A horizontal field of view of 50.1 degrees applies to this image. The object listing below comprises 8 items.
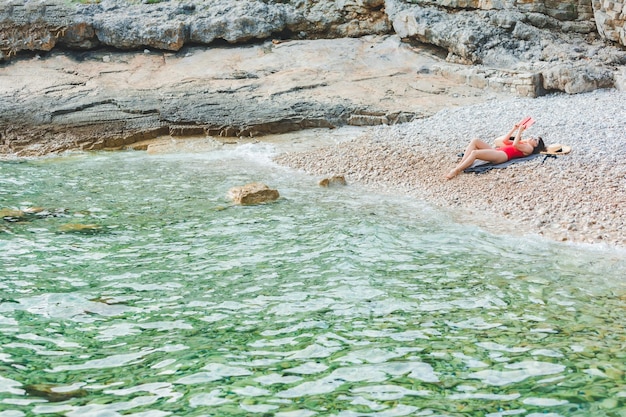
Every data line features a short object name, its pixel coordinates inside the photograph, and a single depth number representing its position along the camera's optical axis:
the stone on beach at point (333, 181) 11.84
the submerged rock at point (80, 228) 9.40
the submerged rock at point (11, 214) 10.00
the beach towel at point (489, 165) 11.48
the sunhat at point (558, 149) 11.47
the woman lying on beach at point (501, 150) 11.49
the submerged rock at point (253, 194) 10.85
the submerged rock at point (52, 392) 4.86
